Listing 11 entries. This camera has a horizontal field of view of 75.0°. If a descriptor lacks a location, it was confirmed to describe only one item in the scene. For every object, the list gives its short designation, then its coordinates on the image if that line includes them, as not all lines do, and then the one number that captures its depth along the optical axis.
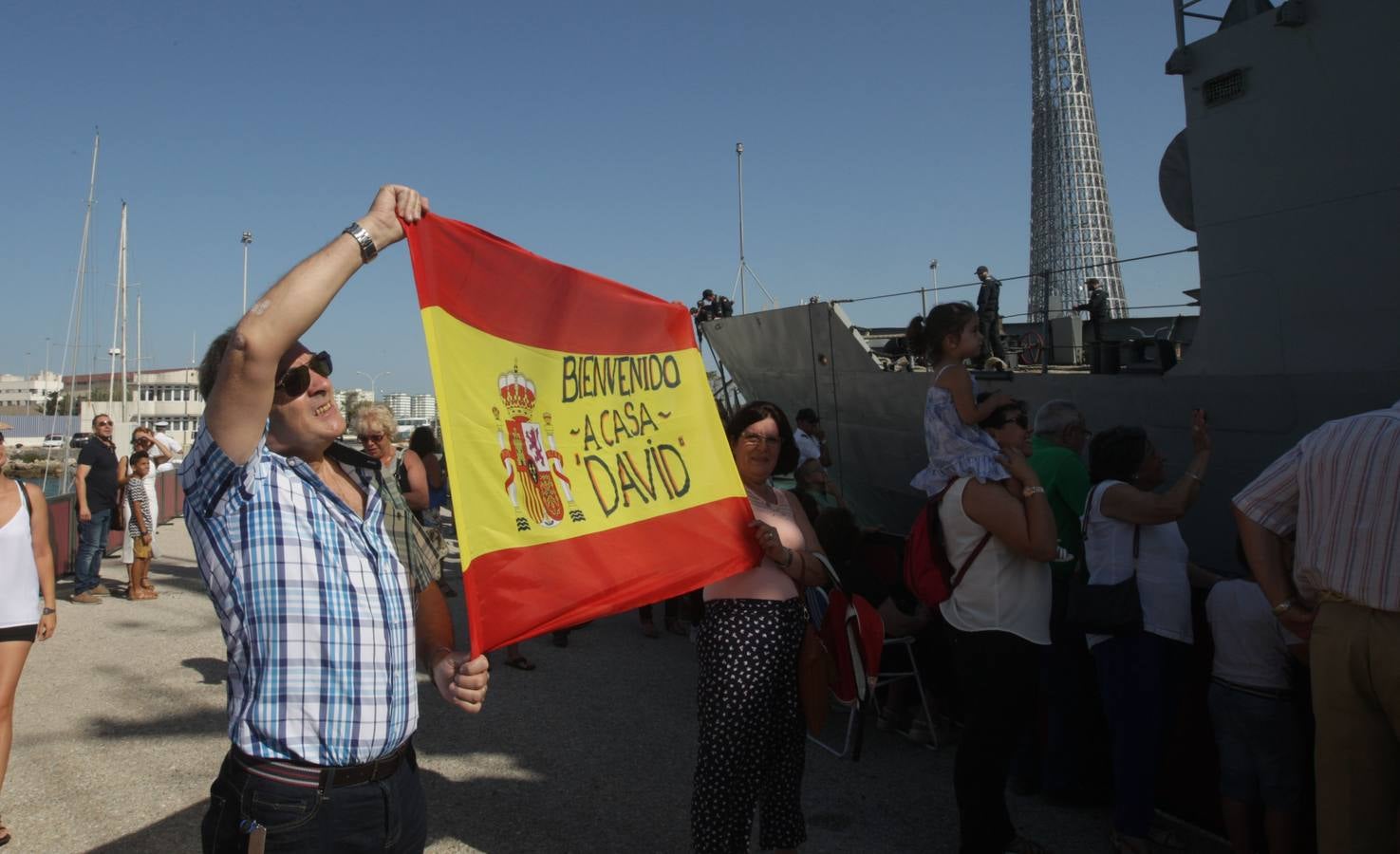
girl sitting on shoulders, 3.62
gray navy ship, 5.74
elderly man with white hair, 4.38
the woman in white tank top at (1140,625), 3.77
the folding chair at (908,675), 5.23
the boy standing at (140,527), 9.66
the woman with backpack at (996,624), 3.42
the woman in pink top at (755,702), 3.20
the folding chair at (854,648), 3.45
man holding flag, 1.88
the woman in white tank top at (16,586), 3.80
